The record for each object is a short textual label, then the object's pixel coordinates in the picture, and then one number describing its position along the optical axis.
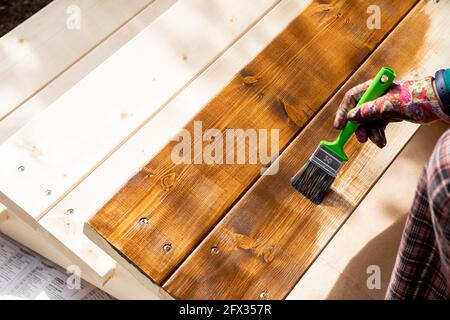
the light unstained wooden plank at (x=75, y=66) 2.34
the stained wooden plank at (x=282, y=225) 1.68
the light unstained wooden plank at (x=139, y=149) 1.93
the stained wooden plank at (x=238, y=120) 1.70
